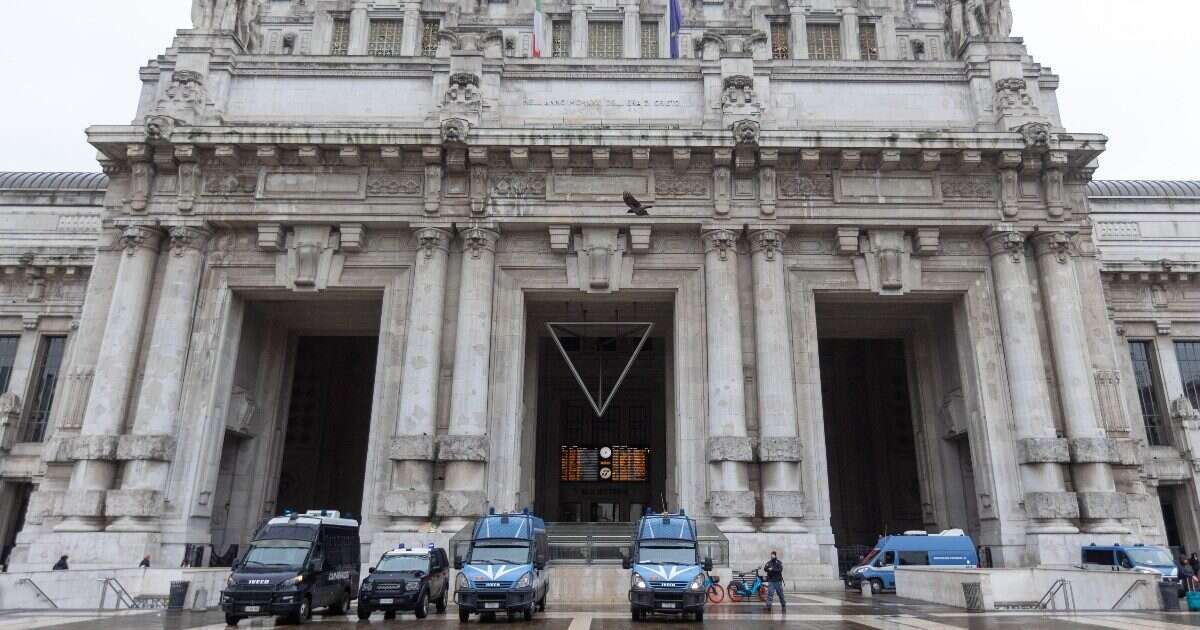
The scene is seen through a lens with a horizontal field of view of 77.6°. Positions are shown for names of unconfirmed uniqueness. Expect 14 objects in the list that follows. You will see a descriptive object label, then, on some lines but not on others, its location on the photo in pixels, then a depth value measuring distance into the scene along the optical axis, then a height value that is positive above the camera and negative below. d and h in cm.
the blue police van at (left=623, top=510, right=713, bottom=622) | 1444 -94
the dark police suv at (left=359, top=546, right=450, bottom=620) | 1532 -133
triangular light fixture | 2891 +740
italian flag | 3162 +2040
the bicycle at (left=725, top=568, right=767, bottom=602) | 1941 -167
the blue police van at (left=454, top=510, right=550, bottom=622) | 1445 -95
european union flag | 3173 +2072
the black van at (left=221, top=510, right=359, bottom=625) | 1448 -108
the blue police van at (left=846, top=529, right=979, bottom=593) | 2359 -95
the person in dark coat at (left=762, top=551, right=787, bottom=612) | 1673 -117
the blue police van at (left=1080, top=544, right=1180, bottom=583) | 2041 -86
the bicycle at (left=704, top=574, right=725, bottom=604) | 1892 -170
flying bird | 2509 +1037
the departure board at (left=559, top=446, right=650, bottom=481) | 3831 +285
